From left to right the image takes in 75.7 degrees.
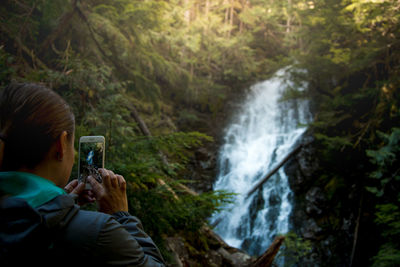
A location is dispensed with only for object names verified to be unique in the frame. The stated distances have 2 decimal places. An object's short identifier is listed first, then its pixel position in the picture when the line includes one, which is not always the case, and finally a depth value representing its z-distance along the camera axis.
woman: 0.73
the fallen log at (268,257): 4.15
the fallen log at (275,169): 10.05
